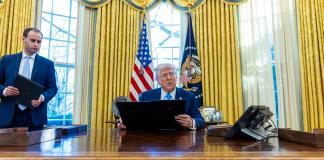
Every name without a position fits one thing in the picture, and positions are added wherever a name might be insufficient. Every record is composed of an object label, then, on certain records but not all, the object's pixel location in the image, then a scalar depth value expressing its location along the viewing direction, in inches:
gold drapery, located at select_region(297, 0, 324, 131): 170.6
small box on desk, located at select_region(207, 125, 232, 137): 47.6
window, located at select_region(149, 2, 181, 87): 207.3
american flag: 169.0
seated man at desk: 94.3
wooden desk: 21.6
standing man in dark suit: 88.9
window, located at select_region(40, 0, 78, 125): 195.2
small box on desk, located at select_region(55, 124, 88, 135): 52.7
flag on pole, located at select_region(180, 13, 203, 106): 179.6
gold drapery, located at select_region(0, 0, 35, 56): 163.0
